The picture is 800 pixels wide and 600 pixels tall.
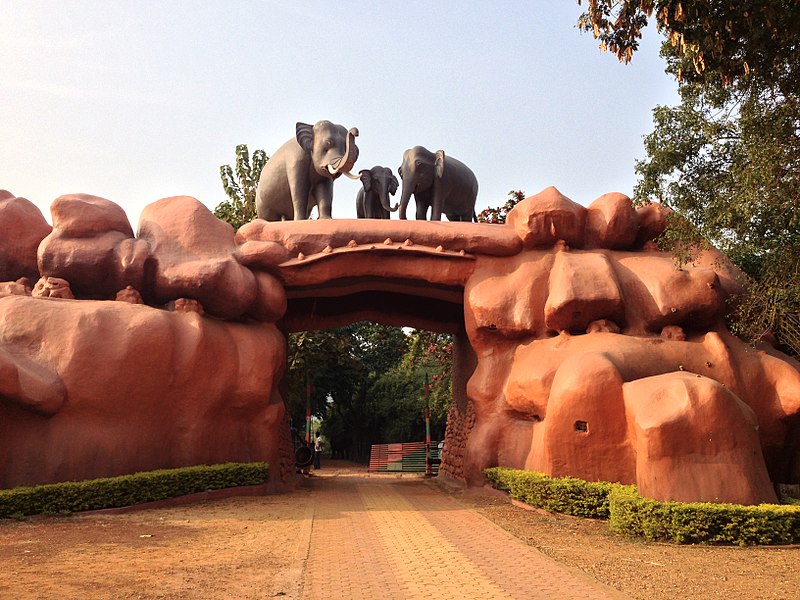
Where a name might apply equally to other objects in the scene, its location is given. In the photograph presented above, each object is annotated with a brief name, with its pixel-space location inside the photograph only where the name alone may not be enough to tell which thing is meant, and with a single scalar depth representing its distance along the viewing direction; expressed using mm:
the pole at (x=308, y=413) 24906
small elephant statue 18102
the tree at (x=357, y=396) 33312
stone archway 11180
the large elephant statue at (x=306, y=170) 16641
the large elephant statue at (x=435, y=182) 17484
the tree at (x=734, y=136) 8875
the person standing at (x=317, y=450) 29933
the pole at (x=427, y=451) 23644
